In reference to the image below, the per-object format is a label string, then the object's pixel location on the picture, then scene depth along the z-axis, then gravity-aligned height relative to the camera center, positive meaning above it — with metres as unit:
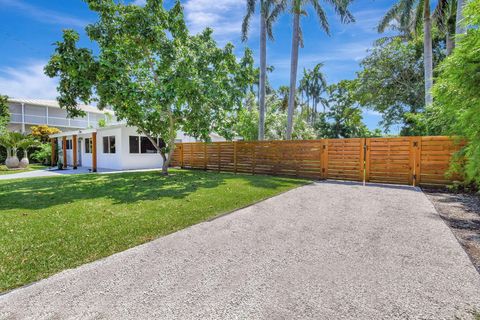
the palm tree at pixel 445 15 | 11.02 +6.26
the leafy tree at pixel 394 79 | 16.27 +5.00
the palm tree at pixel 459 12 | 8.75 +5.02
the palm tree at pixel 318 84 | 31.88 +8.76
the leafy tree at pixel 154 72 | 8.60 +2.99
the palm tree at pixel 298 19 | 12.99 +7.18
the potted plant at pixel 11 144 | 15.71 +0.36
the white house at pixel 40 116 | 23.58 +3.43
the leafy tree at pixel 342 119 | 19.41 +2.55
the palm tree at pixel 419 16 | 11.35 +6.86
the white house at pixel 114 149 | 15.37 +0.05
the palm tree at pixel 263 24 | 13.73 +7.41
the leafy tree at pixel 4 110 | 17.73 +3.02
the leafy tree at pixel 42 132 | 21.57 +1.60
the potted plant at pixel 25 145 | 16.20 +0.30
